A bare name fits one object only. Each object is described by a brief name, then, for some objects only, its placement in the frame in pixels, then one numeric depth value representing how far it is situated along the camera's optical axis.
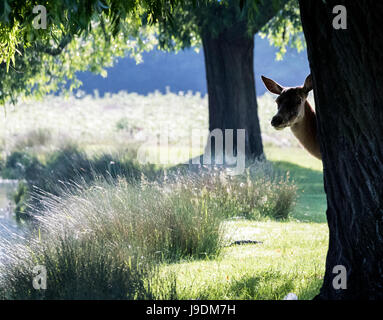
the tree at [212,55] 30.27
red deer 13.24
